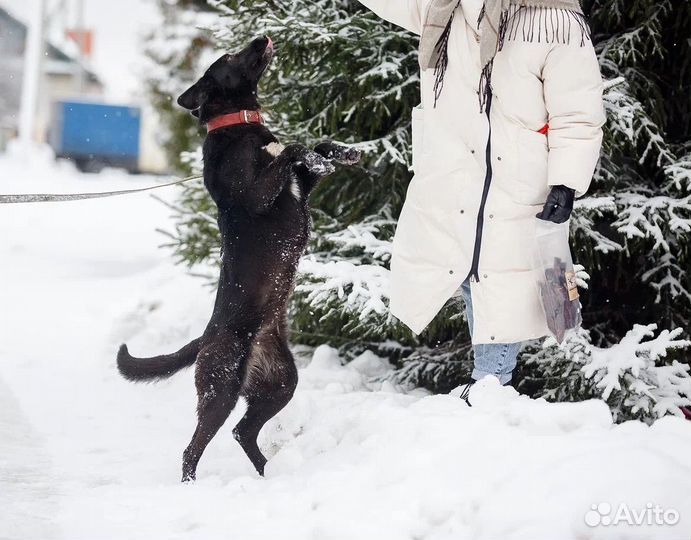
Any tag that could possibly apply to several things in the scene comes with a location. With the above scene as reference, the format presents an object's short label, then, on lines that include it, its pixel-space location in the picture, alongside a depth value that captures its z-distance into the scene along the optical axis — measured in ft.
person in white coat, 19.33
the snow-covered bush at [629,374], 23.71
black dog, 21.76
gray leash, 22.43
